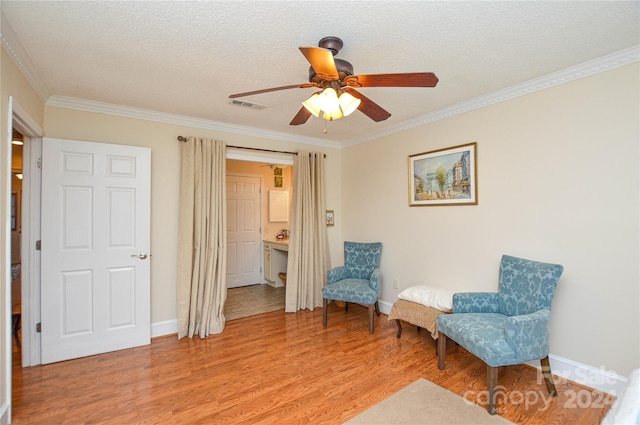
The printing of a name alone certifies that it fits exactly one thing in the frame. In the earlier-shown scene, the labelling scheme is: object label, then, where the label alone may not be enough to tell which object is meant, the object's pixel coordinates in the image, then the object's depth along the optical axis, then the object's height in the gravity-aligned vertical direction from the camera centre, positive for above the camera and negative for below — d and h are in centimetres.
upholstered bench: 296 -94
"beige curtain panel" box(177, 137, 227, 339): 346 -29
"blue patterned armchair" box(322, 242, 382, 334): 357 -84
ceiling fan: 171 +81
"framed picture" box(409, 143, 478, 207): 314 +42
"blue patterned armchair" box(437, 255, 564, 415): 213 -85
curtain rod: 350 +88
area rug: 200 -136
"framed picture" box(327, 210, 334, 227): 477 -6
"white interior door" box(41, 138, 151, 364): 286 -33
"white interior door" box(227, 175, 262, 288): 564 -30
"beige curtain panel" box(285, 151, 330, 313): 428 -33
